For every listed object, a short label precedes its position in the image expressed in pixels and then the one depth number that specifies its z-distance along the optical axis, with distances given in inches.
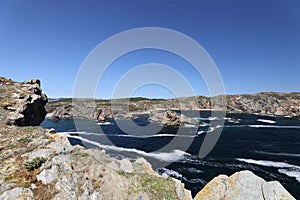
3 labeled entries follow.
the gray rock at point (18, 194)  236.1
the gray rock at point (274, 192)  370.9
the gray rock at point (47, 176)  275.8
